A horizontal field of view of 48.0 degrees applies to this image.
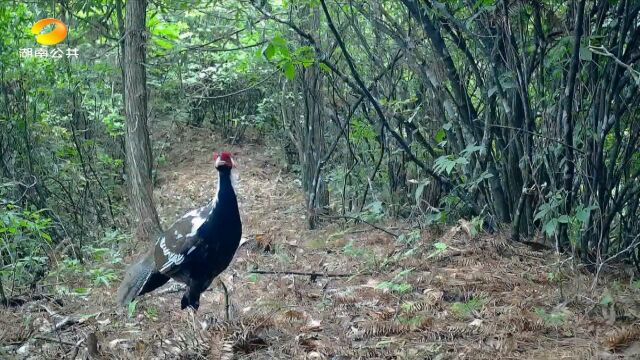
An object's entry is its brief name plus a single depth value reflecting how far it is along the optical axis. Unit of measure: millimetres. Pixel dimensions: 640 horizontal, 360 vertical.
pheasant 4770
